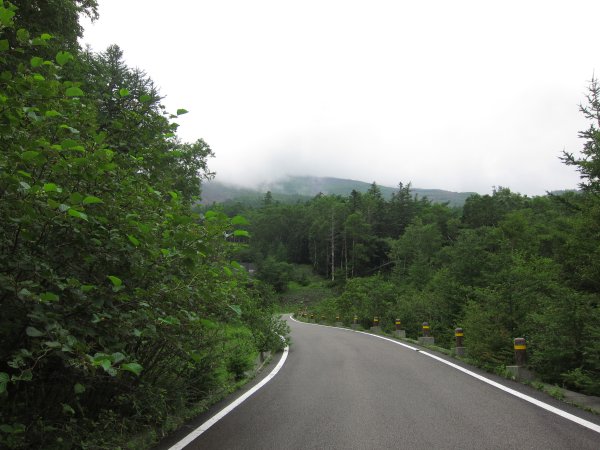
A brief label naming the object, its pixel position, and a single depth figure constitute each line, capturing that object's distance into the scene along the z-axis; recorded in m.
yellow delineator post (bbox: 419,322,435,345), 15.32
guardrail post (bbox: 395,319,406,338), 19.28
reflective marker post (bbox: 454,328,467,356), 11.73
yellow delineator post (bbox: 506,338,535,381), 8.18
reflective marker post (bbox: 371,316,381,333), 24.28
